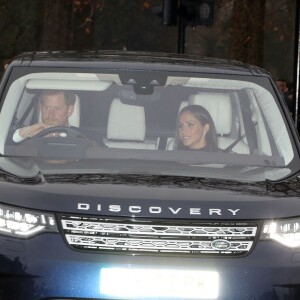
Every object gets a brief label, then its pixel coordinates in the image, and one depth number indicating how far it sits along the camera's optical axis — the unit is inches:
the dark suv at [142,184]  315.2
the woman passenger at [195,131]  388.6
